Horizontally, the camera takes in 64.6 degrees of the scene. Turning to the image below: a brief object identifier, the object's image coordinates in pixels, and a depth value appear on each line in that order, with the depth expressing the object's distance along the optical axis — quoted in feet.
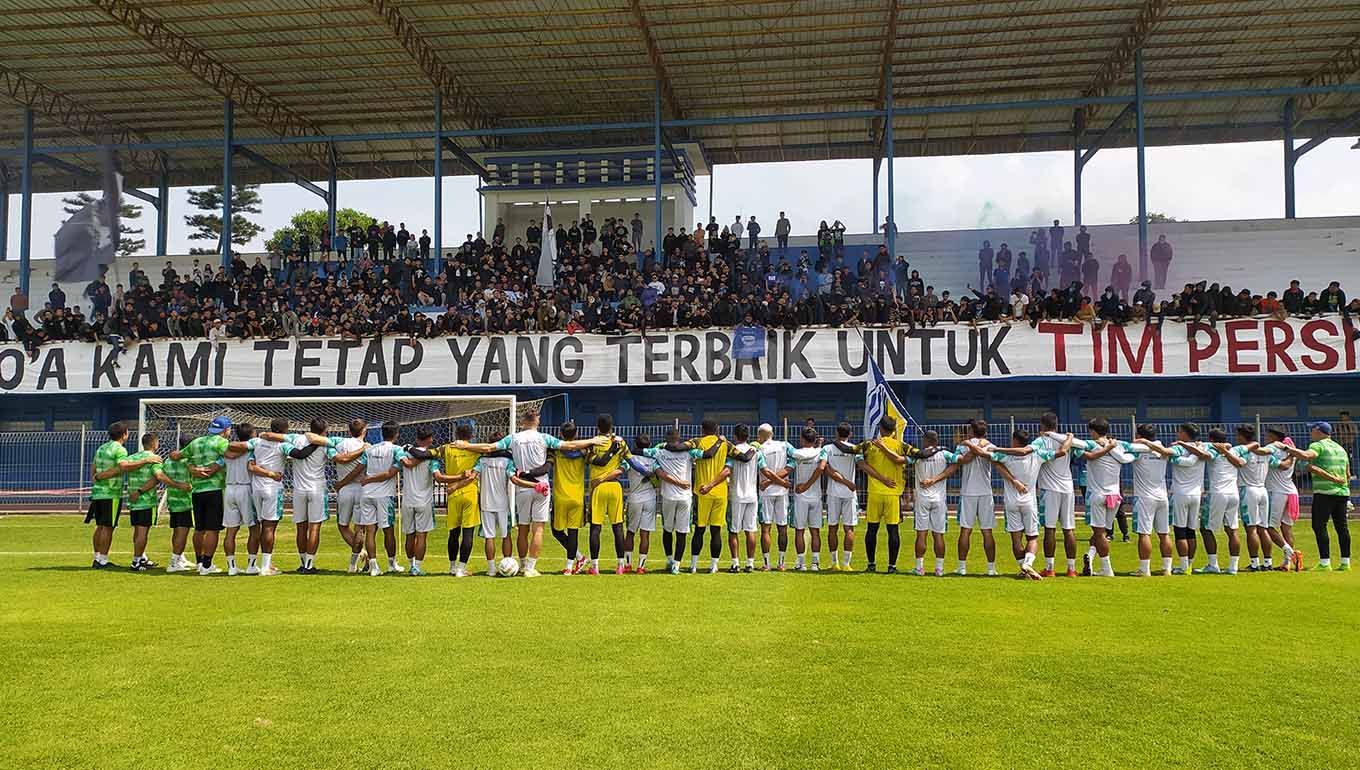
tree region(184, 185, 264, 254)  236.43
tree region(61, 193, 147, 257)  211.61
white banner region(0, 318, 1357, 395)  77.36
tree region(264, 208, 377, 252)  236.22
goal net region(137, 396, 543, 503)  75.46
